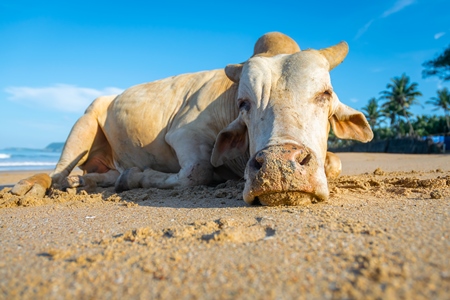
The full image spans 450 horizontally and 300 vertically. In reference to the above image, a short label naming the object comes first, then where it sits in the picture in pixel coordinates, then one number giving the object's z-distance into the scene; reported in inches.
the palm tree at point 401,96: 1727.4
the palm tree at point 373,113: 2015.4
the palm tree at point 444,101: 1631.6
